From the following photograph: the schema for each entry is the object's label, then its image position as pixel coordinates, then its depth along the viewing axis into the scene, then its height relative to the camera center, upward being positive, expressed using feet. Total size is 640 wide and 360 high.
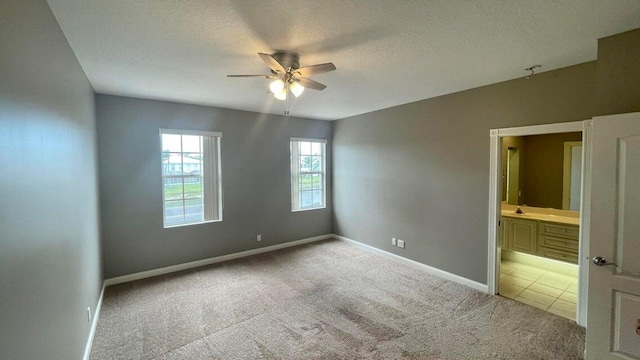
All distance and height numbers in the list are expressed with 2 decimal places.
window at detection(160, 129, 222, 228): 13.42 -0.23
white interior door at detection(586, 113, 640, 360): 6.09 -1.67
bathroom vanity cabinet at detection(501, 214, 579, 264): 11.71 -3.21
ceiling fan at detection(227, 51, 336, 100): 7.23 +2.89
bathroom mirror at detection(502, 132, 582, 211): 13.19 +0.02
